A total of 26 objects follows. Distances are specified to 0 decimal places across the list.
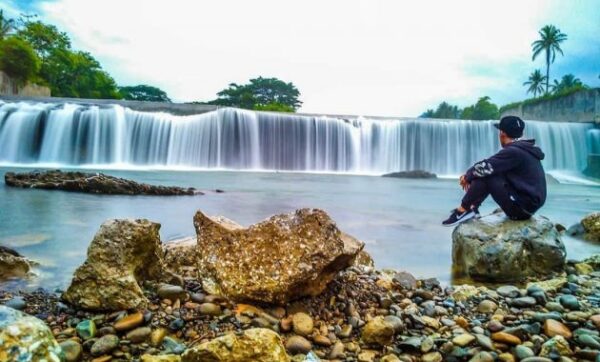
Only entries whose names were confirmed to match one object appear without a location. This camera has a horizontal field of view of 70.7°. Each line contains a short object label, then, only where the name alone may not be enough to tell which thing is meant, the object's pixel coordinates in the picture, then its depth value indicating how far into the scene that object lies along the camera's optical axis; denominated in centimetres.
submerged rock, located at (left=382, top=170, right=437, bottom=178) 2247
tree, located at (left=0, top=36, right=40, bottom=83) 3059
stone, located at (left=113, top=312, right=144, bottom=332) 214
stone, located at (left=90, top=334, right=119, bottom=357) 195
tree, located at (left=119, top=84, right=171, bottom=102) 5516
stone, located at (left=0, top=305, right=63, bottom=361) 148
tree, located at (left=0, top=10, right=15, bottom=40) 4097
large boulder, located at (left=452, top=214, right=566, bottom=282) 365
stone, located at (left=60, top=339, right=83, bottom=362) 189
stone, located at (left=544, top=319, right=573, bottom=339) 229
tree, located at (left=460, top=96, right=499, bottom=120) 6131
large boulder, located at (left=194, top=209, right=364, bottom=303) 241
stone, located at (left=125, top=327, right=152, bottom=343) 208
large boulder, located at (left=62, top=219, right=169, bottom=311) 232
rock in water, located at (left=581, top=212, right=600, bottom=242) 582
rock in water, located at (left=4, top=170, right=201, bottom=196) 904
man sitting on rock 387
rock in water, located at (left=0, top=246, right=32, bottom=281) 313
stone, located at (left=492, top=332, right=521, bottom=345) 223
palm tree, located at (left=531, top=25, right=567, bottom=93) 5625
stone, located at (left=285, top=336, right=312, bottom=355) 209
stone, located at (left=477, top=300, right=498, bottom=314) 270
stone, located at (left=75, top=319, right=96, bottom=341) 206
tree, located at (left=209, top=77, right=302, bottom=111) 5238
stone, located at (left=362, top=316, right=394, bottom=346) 221
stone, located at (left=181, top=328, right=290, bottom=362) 172
